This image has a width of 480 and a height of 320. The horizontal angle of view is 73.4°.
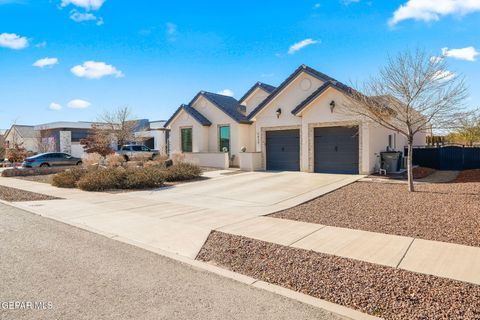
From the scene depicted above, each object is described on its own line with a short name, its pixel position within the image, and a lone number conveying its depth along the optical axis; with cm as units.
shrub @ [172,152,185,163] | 2059
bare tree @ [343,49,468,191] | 1147
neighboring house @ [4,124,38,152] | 5162
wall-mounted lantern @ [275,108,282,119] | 2008
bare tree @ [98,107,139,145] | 3528
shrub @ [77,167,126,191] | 1418
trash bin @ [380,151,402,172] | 1698
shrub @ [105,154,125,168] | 2084
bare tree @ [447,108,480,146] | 1129
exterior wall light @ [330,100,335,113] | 1720
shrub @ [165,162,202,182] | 1653
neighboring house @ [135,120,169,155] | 4291
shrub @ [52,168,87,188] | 1552
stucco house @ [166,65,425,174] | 1717
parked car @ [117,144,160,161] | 3078
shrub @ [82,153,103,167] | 1895
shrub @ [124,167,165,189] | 1438
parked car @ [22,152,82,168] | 2648
